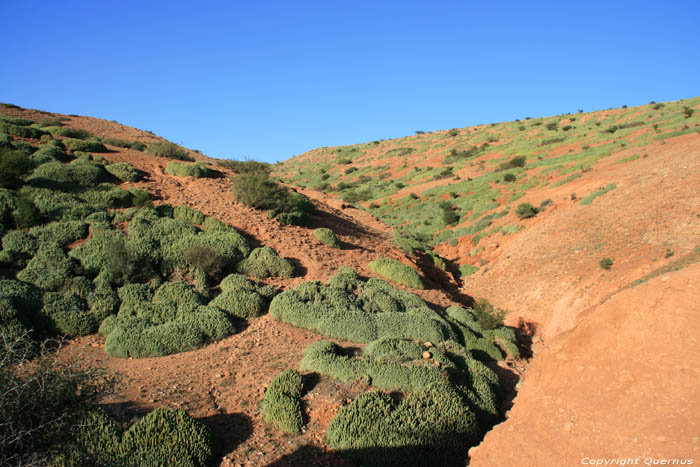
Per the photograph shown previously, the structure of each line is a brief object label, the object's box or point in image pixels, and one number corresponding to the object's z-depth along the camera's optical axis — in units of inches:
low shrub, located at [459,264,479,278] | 691.4
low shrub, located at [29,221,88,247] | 414.9
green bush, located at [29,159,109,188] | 506.6
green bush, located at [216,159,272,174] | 741.3
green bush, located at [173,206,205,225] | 512.4
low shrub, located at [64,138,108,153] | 646.5
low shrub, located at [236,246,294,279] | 450.0
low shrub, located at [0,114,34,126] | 698.0
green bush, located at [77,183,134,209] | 499.2
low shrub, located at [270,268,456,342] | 361.1
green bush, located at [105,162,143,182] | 578.2
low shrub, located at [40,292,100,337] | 331.3
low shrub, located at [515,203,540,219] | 775.7
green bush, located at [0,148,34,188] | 470.0
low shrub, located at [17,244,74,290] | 366.0
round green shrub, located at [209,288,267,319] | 375.6
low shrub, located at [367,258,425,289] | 517.3
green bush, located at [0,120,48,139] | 642.2
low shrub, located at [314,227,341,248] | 573.3
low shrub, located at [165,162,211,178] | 644.7
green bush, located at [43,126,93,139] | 743.1
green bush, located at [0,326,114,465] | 163.5
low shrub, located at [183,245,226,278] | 425.7
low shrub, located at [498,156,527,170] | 1203.7
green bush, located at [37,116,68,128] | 896.0
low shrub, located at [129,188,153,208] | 517.7
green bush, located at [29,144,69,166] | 554.3
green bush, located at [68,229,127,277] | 396.5
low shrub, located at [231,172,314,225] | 596.2
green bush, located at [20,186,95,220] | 458.6
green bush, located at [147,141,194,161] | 772.6
